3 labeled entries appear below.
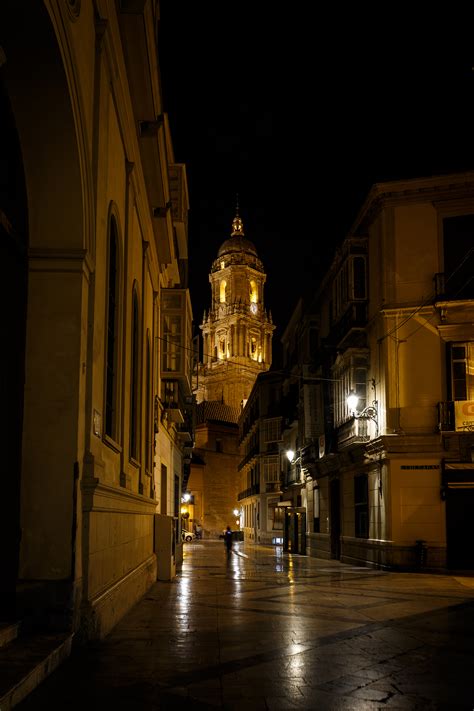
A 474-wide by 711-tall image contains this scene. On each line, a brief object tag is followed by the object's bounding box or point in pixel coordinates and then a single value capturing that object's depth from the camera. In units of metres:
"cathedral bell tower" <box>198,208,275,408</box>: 97.25
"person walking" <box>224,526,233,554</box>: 37.97
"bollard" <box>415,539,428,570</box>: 22.88
